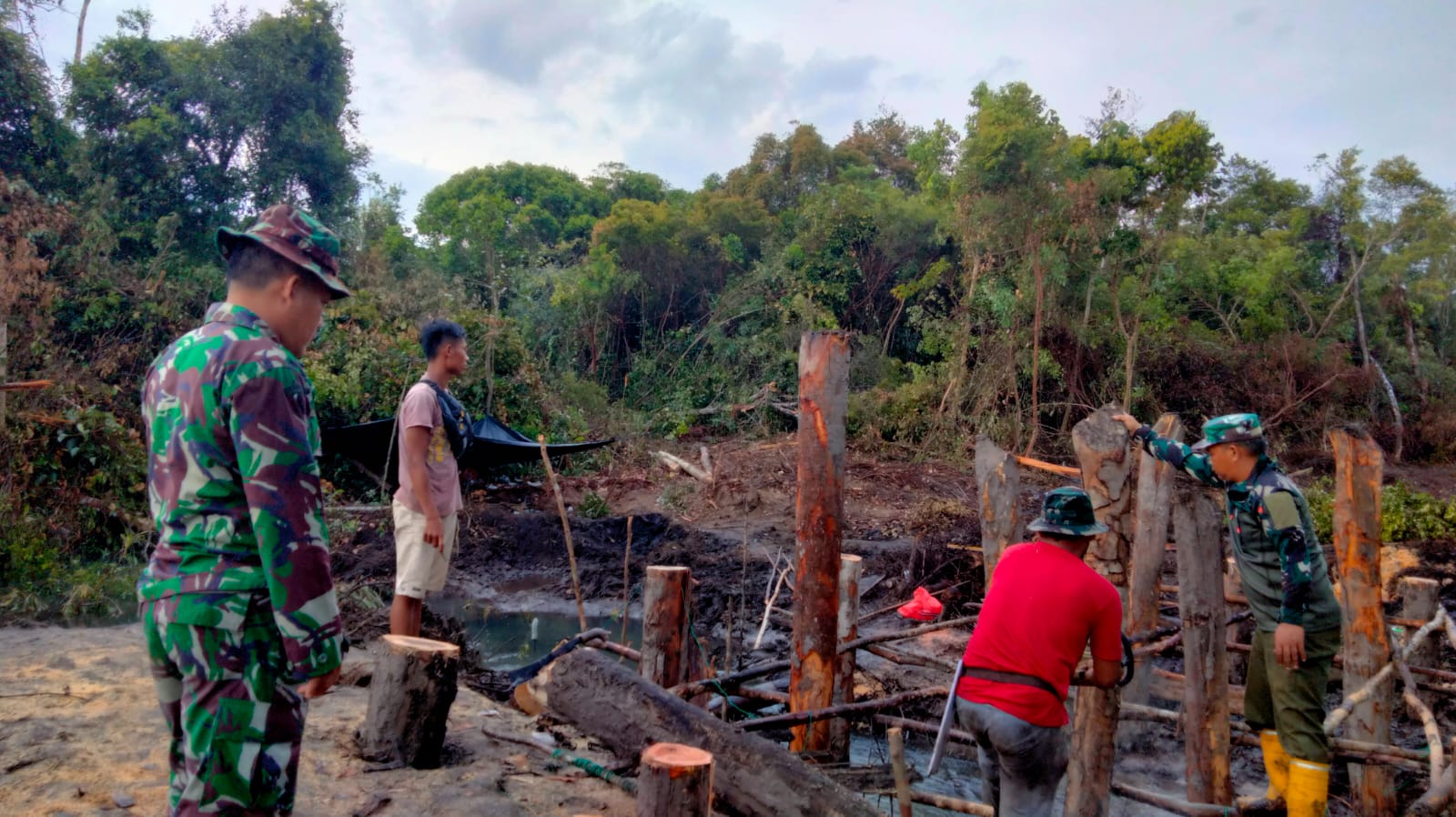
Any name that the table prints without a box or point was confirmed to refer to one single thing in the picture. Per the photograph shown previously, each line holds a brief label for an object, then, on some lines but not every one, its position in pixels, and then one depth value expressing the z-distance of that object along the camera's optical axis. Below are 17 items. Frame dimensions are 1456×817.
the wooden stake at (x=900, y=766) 3.25
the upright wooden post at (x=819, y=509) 4.28
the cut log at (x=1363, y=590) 4.31
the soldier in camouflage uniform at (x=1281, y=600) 3.88
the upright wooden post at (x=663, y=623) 4.61
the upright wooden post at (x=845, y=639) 4.58
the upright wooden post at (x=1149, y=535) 4.87
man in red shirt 3.30
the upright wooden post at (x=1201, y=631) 4.02
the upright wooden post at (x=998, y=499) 4.80
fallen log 3.41
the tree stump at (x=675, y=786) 2.84
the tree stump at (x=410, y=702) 3.96
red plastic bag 7.88
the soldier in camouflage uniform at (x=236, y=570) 2.04
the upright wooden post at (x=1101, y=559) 4.02
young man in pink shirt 4.39
